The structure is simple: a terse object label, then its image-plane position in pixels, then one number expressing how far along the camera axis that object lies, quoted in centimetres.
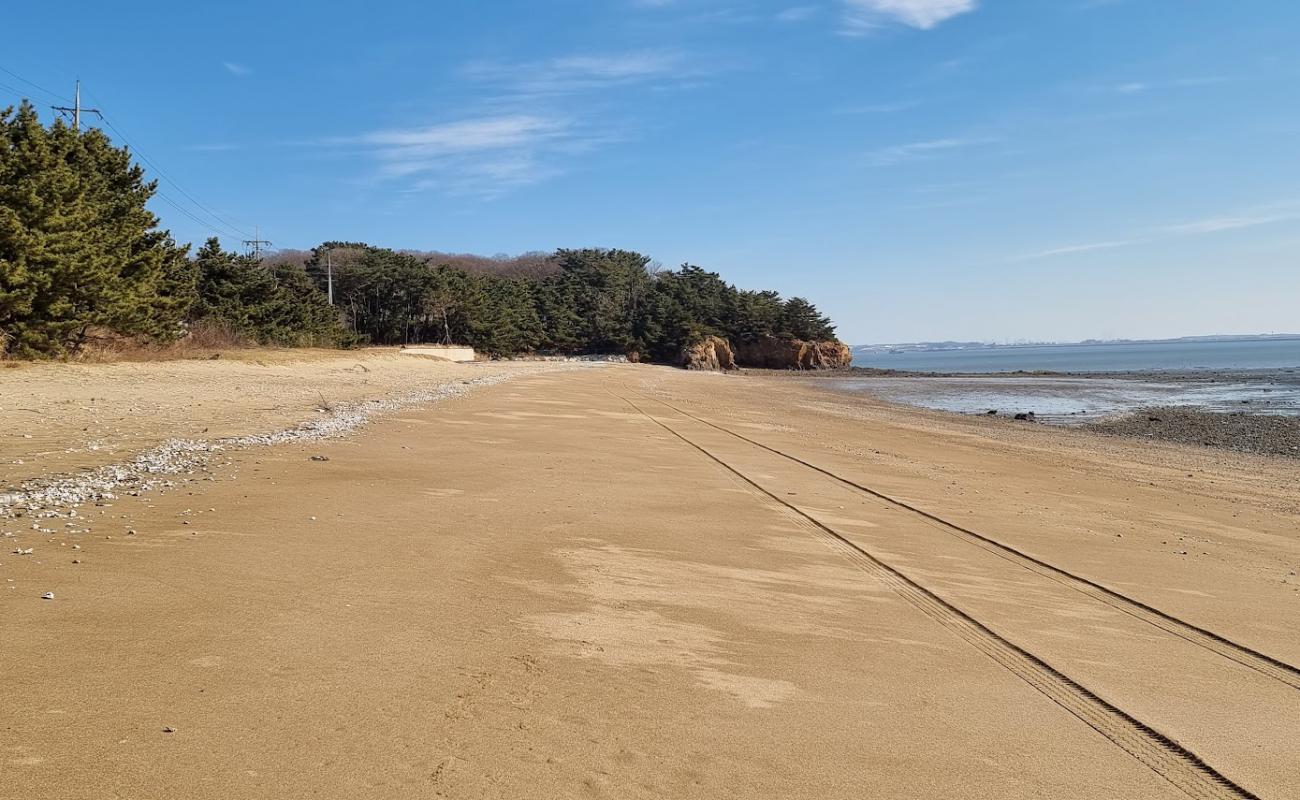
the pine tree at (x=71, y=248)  2097
